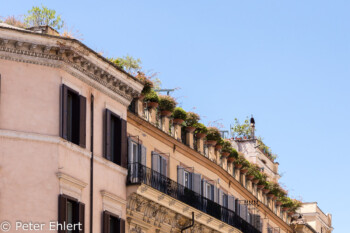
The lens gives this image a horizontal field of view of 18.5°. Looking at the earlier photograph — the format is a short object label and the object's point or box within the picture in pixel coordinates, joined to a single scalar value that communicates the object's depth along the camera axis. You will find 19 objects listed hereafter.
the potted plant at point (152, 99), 45.77
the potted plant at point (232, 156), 57.03
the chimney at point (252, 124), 75.71
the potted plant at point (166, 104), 47.09
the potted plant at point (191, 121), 50.50
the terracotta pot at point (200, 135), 51.72
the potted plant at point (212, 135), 53.31
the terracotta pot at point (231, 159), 57.04
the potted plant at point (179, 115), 48.97
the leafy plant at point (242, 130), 76.15
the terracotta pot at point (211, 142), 53.34
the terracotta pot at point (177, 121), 49.16
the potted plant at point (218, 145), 54.40
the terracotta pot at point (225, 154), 55.75
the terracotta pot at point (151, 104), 45.91
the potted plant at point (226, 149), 55.75
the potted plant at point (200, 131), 51.69
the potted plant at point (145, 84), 44.59
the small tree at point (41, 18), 40.94
